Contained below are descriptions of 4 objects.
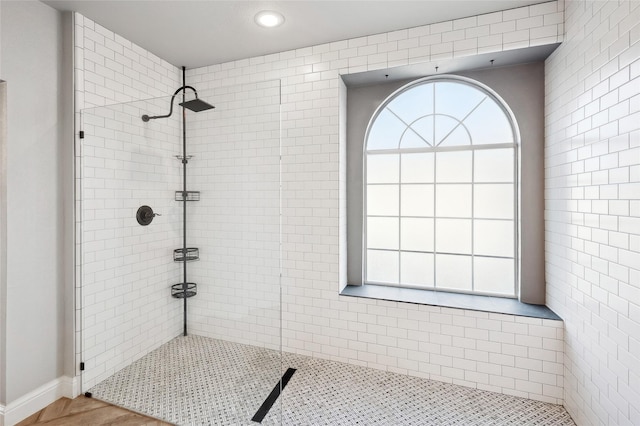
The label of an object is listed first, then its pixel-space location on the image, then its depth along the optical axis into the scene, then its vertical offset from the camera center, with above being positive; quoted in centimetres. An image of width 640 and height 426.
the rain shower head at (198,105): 181 +63
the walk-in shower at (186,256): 177 -28
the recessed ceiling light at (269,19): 201 +131
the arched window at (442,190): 238 +18
